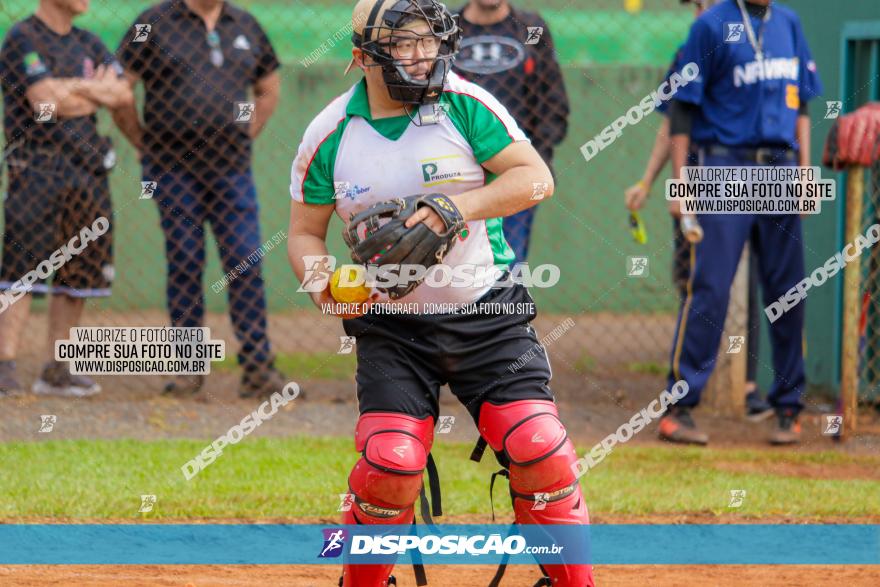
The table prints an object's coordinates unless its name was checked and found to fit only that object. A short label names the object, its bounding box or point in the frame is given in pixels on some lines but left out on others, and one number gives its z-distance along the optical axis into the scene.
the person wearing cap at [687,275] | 13.93
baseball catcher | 7.55
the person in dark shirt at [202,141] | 14.40
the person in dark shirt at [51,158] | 14.11
